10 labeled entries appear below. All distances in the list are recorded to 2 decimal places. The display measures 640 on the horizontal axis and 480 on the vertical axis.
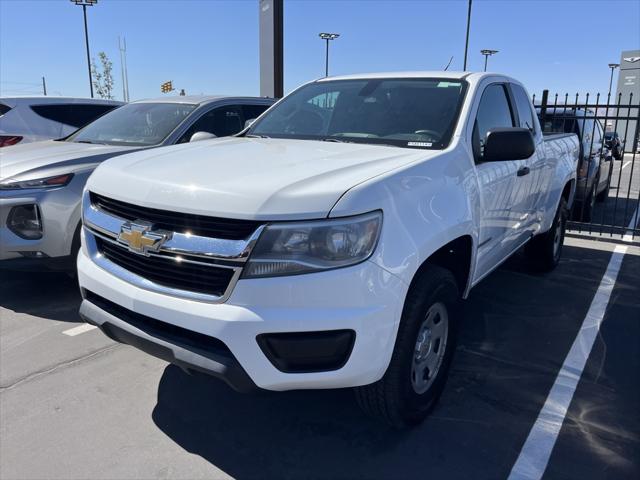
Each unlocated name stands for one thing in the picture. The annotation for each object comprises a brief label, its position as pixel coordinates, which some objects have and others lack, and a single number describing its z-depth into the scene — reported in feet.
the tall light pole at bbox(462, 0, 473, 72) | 100.22
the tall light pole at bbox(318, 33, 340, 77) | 133.28
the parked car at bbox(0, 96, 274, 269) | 12.95
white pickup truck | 6.66
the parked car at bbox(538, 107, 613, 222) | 24.59
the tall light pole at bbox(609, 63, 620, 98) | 140.36
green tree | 143.43
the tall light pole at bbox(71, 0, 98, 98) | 98.48
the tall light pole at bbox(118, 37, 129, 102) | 139.95
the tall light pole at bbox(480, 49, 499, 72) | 143.23
